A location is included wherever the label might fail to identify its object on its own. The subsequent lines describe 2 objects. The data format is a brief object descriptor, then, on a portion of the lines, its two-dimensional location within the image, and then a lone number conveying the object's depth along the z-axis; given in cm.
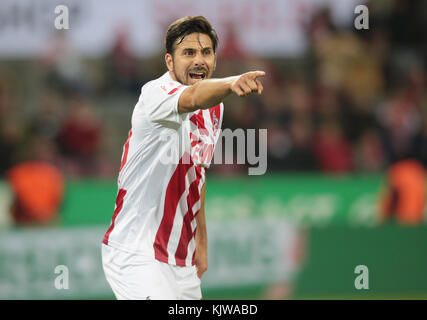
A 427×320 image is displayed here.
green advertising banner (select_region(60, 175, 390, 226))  1919
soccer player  873
